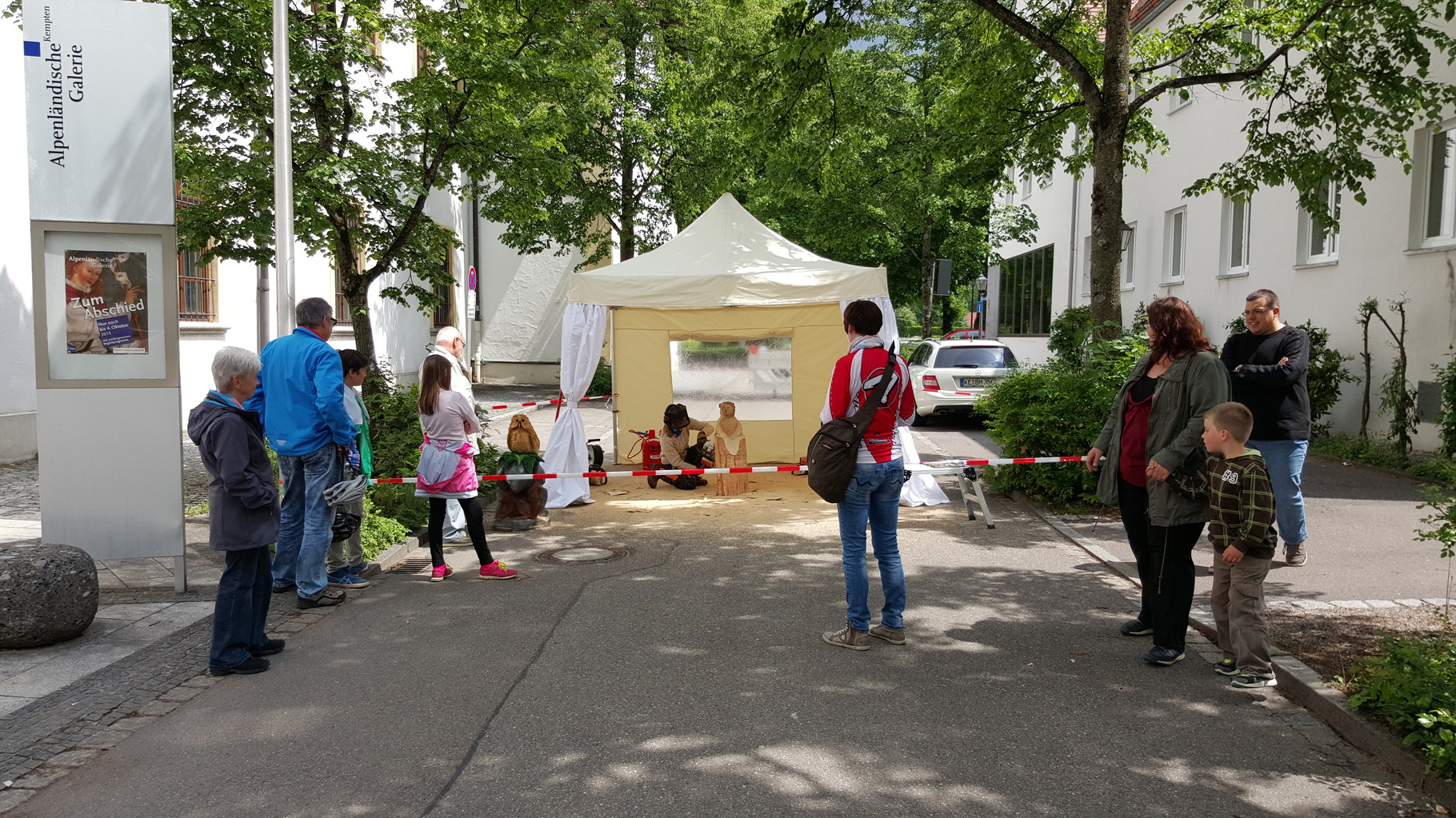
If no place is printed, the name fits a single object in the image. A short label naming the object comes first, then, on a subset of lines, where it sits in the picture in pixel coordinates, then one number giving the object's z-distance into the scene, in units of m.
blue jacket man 6.20
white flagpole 7.48
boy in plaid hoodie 4.69
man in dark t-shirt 6.66
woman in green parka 5.01
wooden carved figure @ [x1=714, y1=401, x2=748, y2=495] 11.45
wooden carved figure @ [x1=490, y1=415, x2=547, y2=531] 9.34
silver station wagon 18.12
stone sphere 5.33
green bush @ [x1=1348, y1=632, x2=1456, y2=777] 3.68
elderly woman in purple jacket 4.97
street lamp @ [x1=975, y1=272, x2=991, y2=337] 36.69
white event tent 10.76
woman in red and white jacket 5.37
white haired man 7.41
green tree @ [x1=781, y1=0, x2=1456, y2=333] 9.97
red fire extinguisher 12.09
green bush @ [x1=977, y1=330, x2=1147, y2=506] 9.68
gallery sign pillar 6.18
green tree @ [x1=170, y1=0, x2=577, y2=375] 9.85
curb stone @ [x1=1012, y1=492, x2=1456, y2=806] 3.69
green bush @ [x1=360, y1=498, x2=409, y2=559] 7.62
